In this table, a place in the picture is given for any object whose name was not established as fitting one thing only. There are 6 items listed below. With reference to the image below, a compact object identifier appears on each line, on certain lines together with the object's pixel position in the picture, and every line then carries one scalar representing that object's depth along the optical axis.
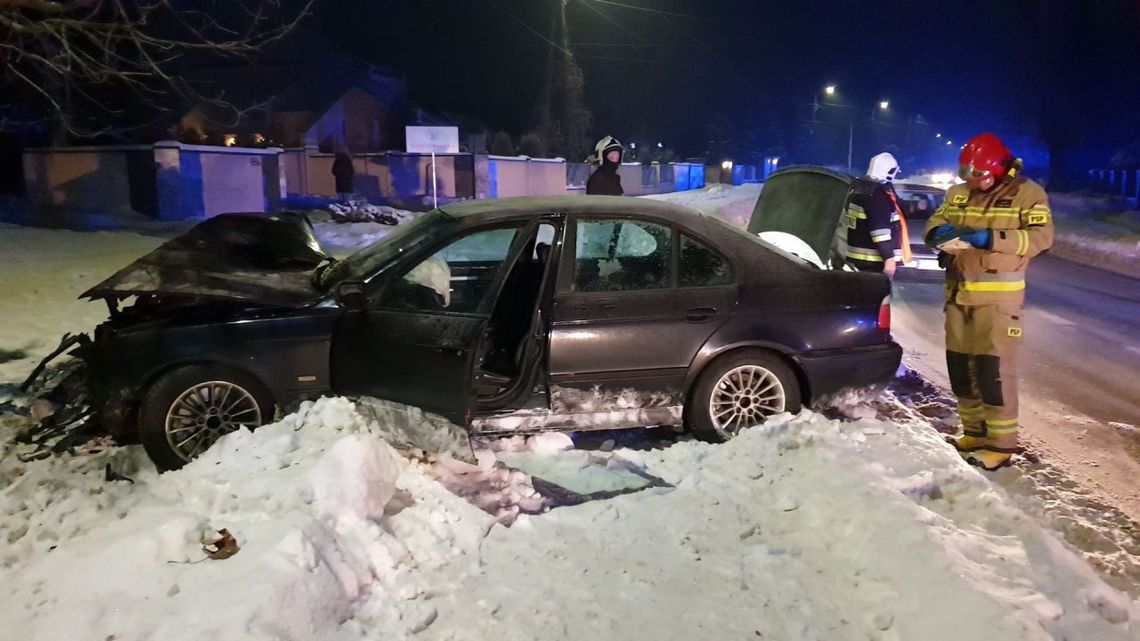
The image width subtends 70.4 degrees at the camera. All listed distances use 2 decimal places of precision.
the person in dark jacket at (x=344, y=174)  24.19
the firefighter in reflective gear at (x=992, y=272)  4.93
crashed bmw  4.46
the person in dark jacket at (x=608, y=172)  8.93
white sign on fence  18.14
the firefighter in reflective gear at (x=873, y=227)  7.59
